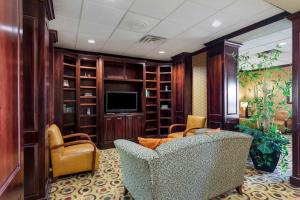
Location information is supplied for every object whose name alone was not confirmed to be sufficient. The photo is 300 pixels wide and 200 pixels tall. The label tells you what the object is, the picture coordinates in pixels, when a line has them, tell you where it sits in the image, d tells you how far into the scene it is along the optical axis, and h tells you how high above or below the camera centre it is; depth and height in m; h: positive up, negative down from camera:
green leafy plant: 3.00 -0.44
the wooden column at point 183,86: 5.30 +0.44
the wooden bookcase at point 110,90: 4.61 +0.16
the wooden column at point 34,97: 2.13 +0.05
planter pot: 3.02 -1.07
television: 5.07 -0.02
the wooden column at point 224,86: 3.89 +0.32
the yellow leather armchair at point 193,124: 4.16 -0.61
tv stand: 4.86 -0.76
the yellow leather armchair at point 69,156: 2.79 -0.94
